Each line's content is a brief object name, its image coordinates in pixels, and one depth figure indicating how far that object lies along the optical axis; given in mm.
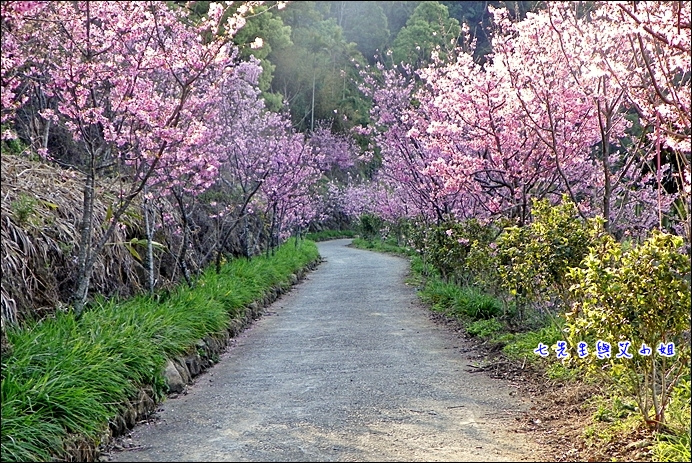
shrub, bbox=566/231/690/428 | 3697
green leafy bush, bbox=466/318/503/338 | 7670
